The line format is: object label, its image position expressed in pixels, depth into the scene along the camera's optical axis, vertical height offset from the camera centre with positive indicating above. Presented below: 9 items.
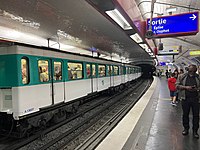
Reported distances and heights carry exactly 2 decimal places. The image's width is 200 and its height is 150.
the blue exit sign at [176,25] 6.71 +1.92
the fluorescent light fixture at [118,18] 4.77 +1.68
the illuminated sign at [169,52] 22.57 +2.64
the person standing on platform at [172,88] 7.99 -0.74
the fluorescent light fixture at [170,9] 9.71 +3.51
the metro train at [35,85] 4.57 -0.37
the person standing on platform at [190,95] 4.02 -0.54
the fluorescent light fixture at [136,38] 8.49 +1.80
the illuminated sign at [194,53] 17.58 +1.93
